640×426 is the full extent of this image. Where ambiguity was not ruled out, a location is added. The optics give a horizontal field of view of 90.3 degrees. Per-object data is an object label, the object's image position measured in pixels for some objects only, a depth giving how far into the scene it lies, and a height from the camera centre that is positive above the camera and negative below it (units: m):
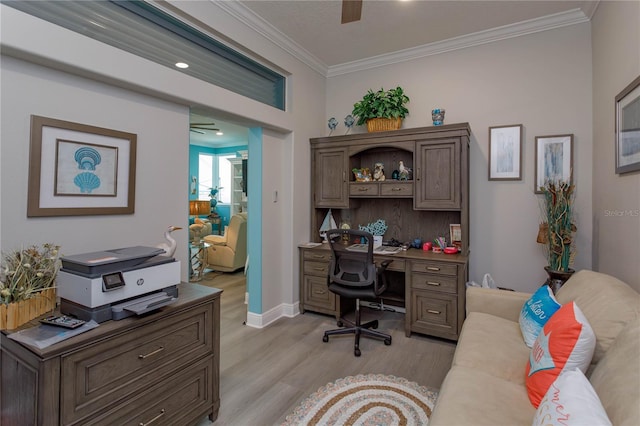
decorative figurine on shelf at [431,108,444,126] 3.26 +1.04
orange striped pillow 1.27 -0.54
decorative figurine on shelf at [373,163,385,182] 3.58 +0.50
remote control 1.32 -0.46
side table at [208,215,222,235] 8.24 -0.15
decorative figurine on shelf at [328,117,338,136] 3.93 +1.15
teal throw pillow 1.75 -0.53
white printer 1.37 -0.32
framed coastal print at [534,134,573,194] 2.93 +0.56
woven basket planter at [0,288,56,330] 1.32 -0.42
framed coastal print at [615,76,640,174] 1.86 +0.58
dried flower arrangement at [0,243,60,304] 1.38 -0.27
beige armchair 5.27 -0.56
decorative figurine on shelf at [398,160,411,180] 3.44 +0.48
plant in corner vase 2.60 -0.11
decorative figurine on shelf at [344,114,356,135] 3.81 +1.15
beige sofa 1.04 -0.69
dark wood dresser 1.21 -0.70
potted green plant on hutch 3.46 +1.19
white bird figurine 1.97 -0.19
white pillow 0.89 -0.55
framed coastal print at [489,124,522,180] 3.13 +0.66
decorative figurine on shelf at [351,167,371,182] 3.62 +0.48
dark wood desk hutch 2.95 +0.12
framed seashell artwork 1.65 +0.25
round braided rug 1.91 -1.20
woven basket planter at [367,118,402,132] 3.49 +1.03
